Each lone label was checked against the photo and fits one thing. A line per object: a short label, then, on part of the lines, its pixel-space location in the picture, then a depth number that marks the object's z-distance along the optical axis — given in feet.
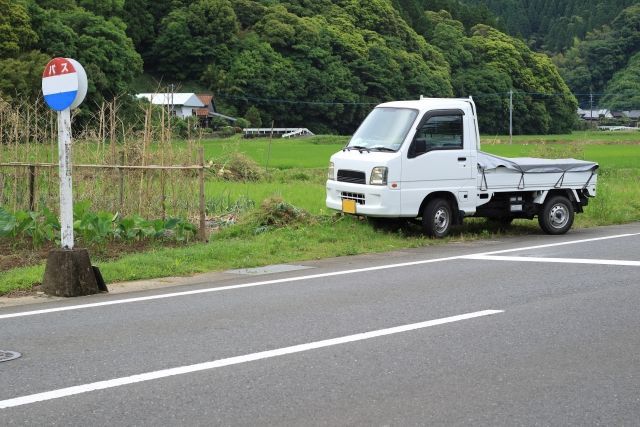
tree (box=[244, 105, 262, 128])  275.39
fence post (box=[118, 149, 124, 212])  49.11
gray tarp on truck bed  50.90
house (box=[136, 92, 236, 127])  251.19
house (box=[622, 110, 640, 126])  436.35
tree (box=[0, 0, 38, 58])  177.99
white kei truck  47.80
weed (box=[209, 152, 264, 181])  96.89
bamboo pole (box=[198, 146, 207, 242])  46.48
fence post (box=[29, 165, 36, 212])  49.62
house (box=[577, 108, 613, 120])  451.48
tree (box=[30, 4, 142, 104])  192.54
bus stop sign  32.96
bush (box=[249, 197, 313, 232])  51.39
